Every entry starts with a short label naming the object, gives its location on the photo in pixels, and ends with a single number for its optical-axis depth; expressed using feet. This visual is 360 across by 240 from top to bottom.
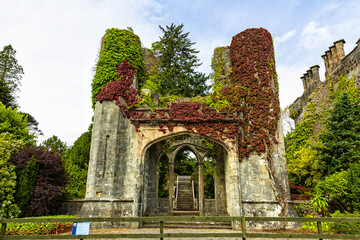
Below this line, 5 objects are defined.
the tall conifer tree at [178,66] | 76.02
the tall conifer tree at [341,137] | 47.34
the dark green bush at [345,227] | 29.86
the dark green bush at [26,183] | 39.75
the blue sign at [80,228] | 19.92
